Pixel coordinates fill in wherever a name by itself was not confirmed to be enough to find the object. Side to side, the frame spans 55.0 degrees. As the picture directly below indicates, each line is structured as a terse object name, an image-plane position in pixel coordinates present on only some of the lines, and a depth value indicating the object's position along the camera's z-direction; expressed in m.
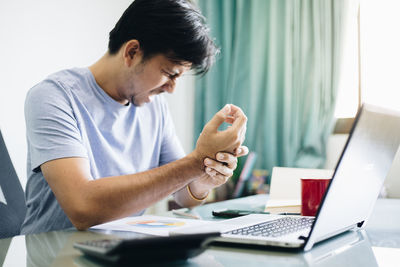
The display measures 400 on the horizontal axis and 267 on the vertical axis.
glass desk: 0.54
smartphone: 1.00
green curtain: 2.25
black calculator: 0.42
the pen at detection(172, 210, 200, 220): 1.00
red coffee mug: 0.94
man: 0.85
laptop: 0.54
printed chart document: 0.76
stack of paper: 1.27
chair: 1.00
